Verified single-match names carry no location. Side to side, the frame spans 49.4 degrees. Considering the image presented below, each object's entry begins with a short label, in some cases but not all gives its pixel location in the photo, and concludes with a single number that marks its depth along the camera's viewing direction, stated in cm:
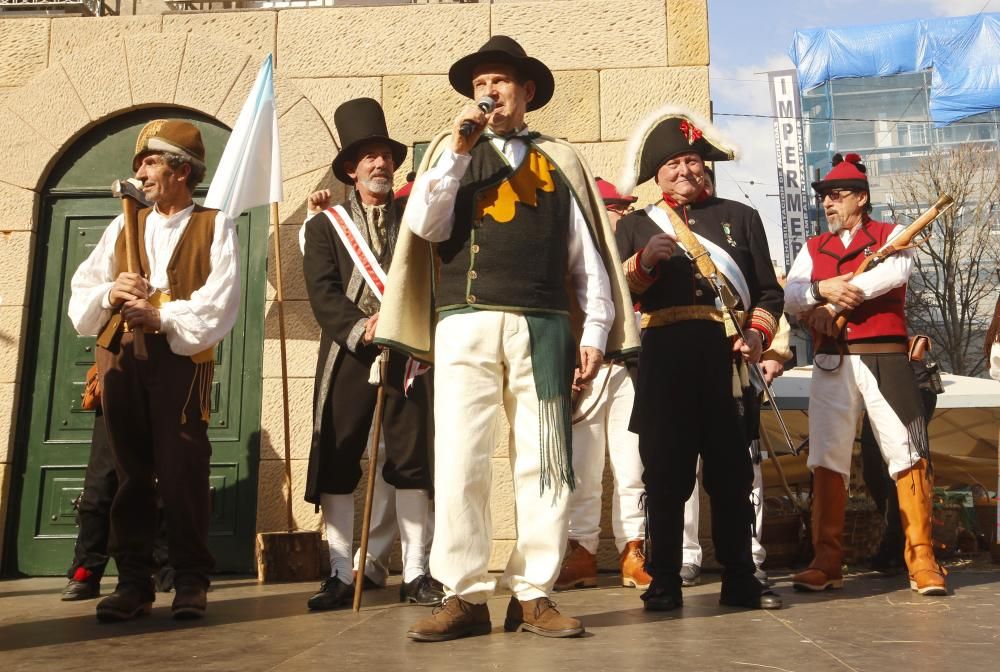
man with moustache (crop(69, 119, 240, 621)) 428
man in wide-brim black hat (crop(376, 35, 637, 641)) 362
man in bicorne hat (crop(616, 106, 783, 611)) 433
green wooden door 615
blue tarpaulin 3447
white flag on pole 600
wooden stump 547
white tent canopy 1016
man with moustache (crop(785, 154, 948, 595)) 490
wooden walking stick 416
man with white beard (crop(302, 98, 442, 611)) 479
